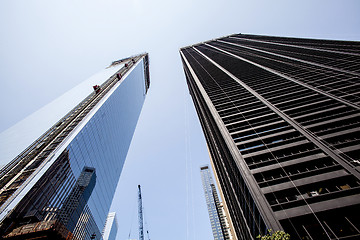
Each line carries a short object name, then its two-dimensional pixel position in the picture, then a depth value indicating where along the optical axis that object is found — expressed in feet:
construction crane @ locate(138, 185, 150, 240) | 354.13
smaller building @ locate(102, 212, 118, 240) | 507.92
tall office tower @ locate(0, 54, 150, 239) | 95.91
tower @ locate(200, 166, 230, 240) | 496.72
